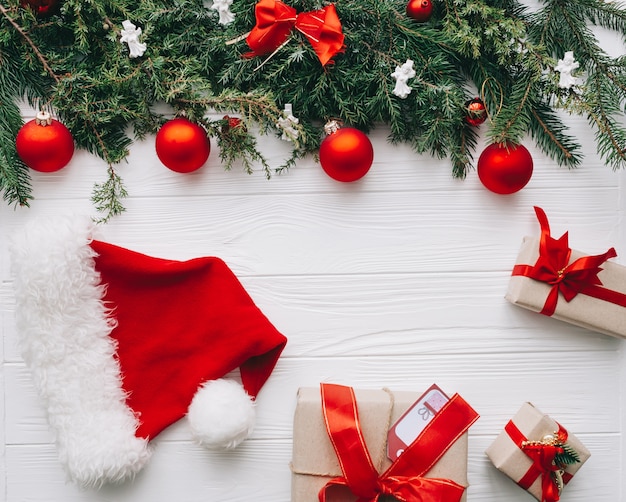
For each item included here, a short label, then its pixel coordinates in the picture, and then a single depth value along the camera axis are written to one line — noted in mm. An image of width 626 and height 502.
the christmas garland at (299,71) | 1016
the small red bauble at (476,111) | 1044
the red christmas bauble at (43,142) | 1023
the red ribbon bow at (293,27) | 978
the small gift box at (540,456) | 1005
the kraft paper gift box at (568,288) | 1054
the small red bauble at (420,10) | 1029
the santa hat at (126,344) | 1014
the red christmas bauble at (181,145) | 1020
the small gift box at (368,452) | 972
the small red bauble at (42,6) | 1004
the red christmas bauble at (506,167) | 1033
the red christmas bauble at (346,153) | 1019
